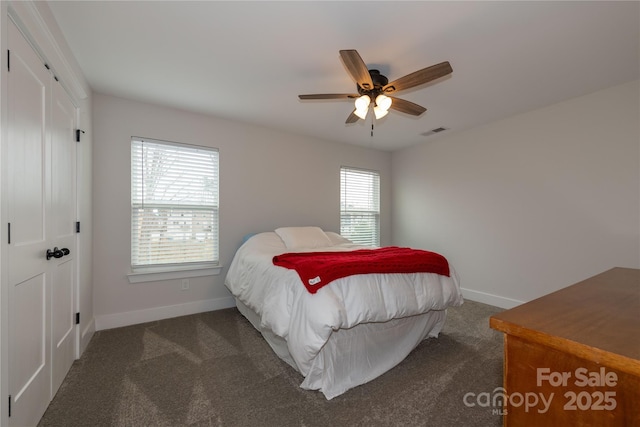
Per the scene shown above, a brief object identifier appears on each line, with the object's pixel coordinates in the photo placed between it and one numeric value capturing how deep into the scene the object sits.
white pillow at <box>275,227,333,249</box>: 3.39
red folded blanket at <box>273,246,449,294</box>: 1.84
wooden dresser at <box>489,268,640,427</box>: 0.58
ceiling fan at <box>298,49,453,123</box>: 1.79
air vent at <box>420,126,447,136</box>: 3.89
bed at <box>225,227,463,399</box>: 1.75
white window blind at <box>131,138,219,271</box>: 3.05
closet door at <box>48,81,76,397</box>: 1.78
